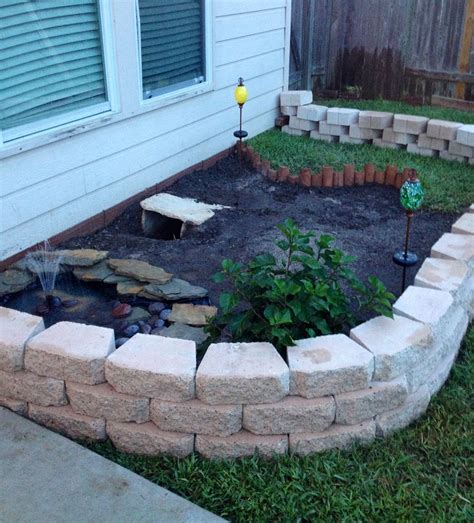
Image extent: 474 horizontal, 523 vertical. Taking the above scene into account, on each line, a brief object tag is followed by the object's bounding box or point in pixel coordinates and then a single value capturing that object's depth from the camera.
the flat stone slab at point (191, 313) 3.04
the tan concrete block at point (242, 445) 2.41
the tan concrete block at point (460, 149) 5.63
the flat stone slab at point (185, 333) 2.89
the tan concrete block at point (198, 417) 2.35
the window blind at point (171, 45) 4.44
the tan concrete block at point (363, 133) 6.32
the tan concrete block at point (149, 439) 2.43
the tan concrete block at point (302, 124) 6.71
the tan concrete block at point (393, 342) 2.42
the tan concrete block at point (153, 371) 2.31
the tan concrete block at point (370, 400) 2.40
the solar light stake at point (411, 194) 3.01
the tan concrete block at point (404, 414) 2.51
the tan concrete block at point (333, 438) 2.43
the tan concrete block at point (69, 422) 2.51
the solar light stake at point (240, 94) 5.32
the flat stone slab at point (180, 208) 4.23
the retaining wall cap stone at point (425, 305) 2.64
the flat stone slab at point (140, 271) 3.33
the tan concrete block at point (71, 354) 2.41
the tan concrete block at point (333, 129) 6.48
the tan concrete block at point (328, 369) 2.33
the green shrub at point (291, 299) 2.49
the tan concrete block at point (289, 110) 6.79
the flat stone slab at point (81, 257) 3.51
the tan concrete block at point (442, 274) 2.90
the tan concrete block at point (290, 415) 2.36
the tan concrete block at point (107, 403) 2.41
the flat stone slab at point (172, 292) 3.22
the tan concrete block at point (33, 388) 2.50
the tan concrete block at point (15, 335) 2.49
